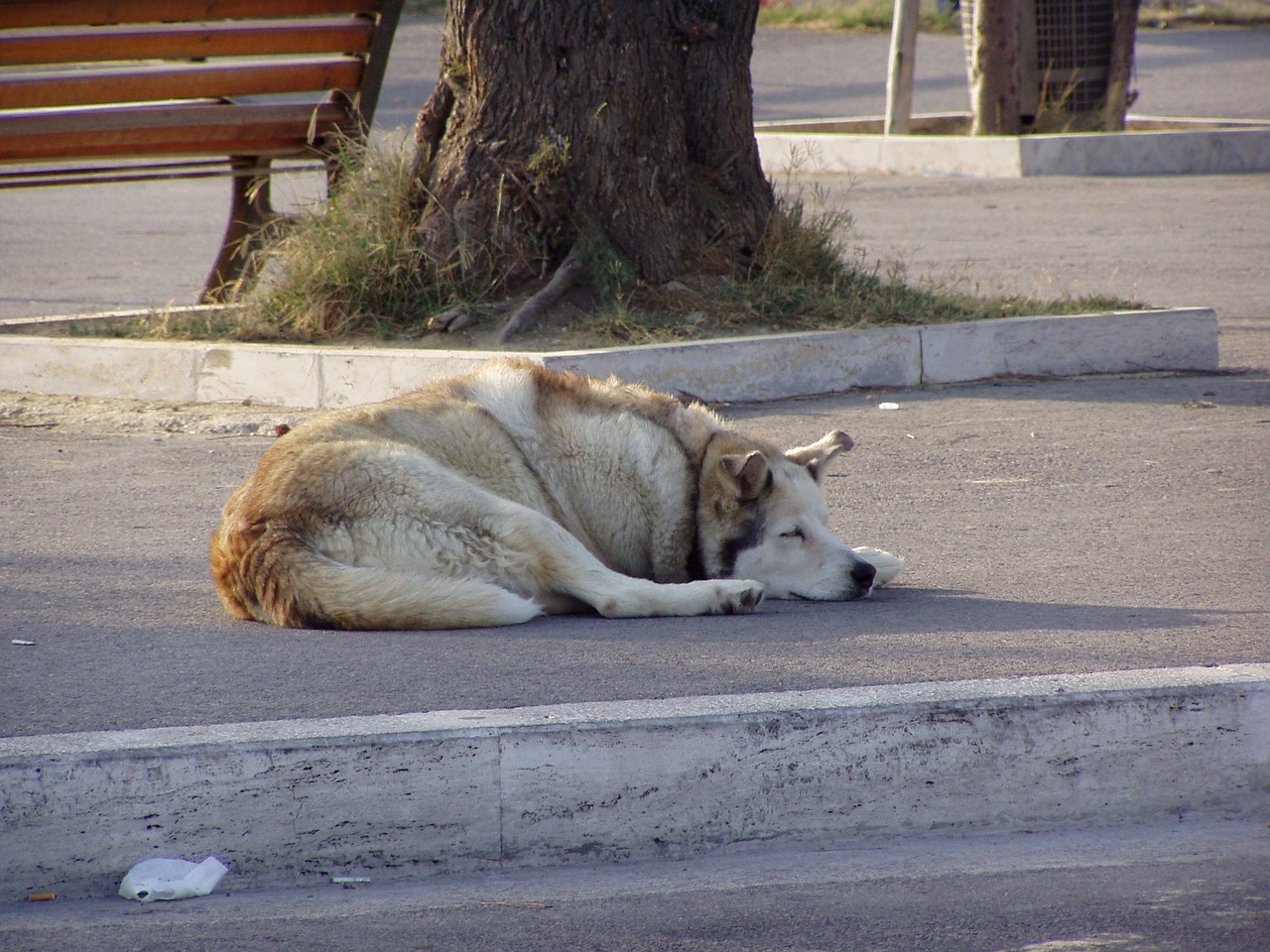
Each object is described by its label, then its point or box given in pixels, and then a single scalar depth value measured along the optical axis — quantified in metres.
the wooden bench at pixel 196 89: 16.94
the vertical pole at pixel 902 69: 32.22
